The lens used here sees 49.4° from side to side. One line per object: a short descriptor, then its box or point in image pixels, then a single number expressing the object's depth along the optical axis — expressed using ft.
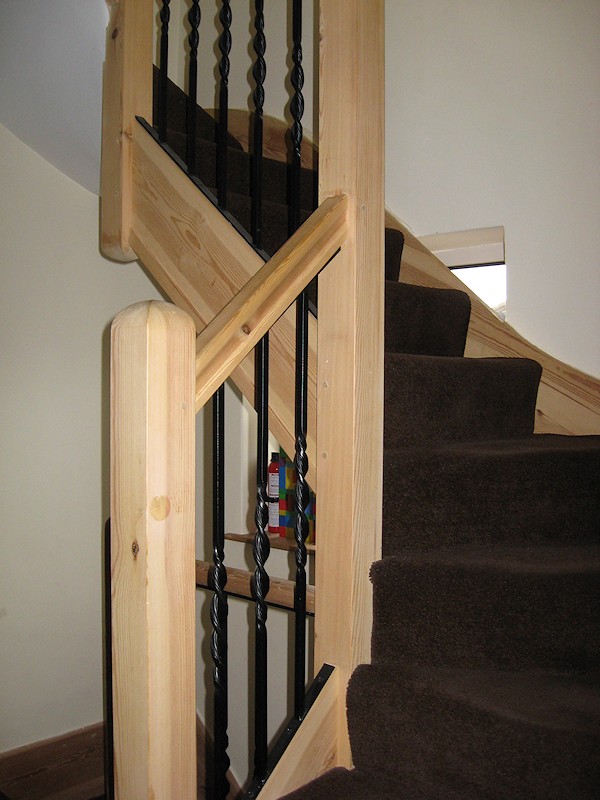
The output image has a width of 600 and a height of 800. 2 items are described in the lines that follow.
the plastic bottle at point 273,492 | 7.95
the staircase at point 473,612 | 3.32
